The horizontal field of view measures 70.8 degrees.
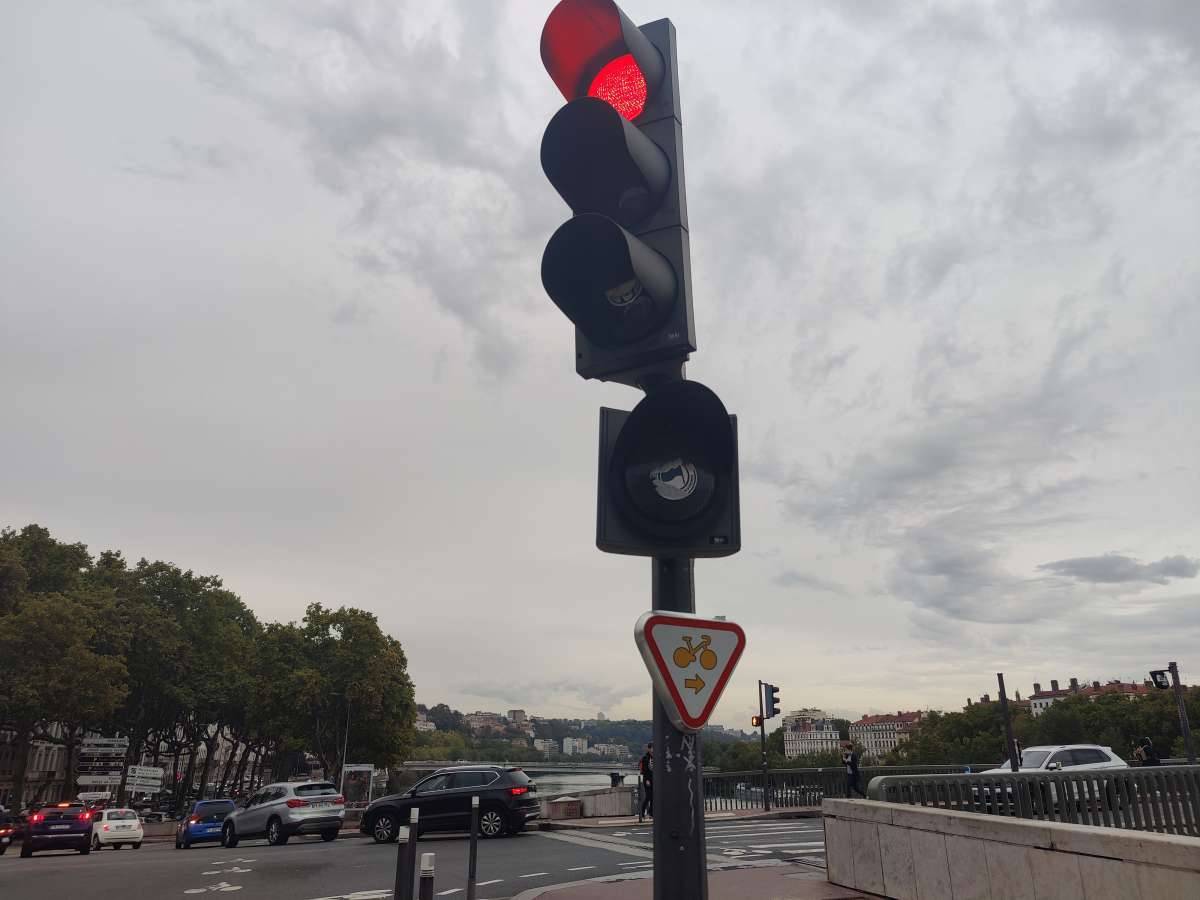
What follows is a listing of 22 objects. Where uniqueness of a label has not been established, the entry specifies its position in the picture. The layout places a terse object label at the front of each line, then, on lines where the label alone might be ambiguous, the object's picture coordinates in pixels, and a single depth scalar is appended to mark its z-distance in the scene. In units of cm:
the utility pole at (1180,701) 1828
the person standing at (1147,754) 1549
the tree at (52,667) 3488
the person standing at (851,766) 1780
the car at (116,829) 2539
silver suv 2014
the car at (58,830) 2197
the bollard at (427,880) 487
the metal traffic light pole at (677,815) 247
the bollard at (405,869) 531
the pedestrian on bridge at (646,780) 1809
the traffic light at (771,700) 2261
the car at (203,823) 2395
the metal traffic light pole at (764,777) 2238
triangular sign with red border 230
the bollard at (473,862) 786
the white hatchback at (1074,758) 1639
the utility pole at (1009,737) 1808
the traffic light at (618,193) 289
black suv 1719
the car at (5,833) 2356
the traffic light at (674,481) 272
